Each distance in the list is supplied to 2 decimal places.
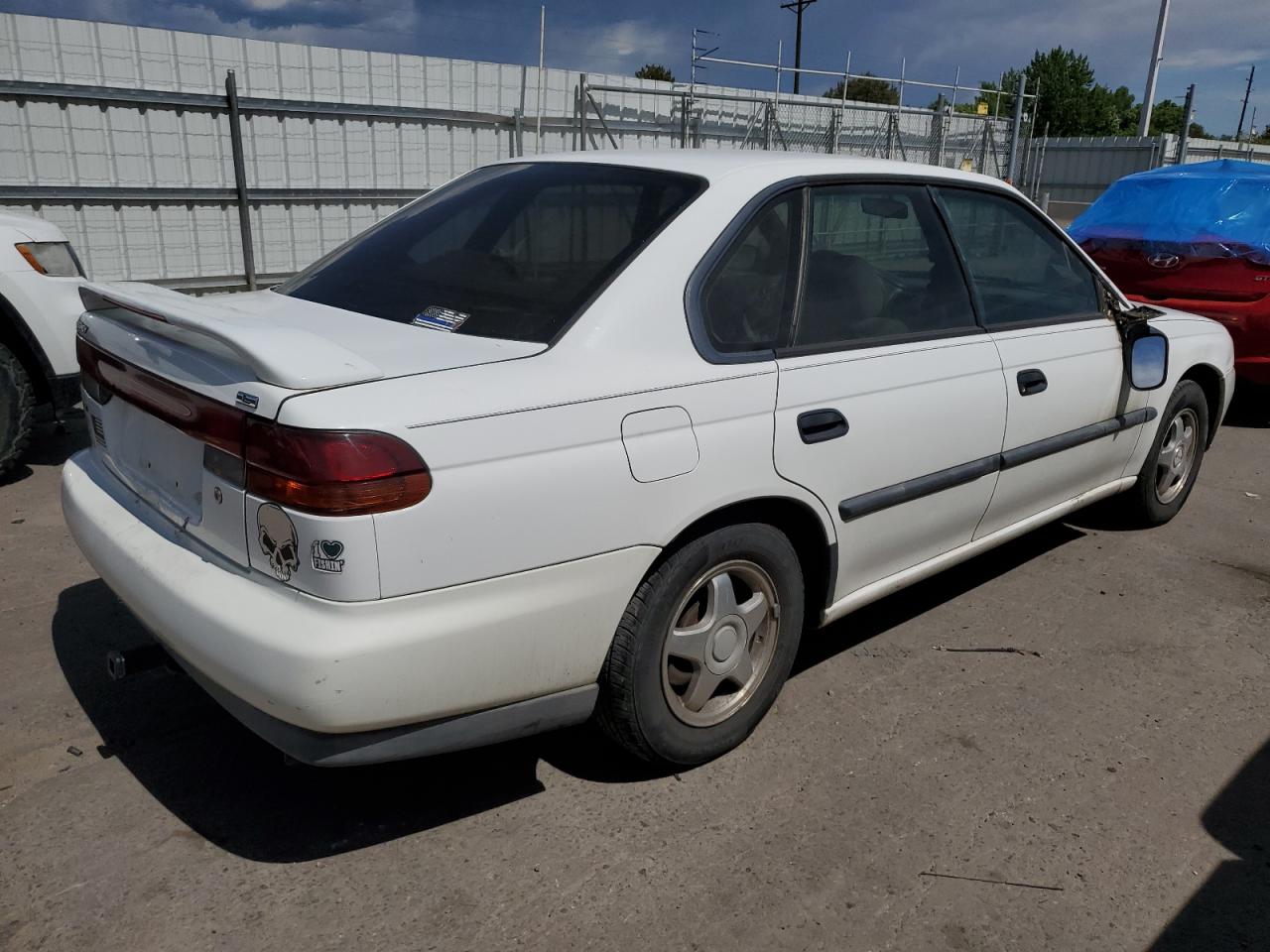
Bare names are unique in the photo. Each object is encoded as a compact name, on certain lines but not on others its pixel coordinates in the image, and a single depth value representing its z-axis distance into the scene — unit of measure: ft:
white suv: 17.29
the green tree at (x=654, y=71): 172.39
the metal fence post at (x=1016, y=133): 47.75
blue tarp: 22.77
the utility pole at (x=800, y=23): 136.87
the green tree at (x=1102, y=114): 195.83
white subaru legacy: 7.25
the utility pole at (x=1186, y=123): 51.67
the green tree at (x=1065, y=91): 193.06
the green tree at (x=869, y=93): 81.66
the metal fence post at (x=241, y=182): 30.63
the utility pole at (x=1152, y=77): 81.10
